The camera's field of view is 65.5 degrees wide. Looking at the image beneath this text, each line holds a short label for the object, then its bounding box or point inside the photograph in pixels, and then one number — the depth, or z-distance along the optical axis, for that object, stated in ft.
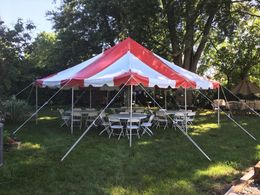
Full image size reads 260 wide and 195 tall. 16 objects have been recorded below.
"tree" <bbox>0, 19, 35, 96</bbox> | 23.17
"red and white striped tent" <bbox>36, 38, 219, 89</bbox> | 17.64
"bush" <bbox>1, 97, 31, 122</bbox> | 24.09
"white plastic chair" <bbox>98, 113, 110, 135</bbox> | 19.23
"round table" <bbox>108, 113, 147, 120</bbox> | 18.81
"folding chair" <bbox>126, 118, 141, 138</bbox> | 17.71
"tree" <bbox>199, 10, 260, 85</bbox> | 47.20
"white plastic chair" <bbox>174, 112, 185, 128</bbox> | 21.93
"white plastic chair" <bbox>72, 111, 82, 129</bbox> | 22.04
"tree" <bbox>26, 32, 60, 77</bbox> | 27.05
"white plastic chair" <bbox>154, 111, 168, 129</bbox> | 22.92
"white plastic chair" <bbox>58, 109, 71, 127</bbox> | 22.39
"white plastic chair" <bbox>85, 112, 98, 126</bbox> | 21.90
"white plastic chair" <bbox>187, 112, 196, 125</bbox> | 22.88
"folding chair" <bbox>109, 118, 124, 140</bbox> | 18.41
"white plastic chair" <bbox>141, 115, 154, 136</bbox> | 19.38
